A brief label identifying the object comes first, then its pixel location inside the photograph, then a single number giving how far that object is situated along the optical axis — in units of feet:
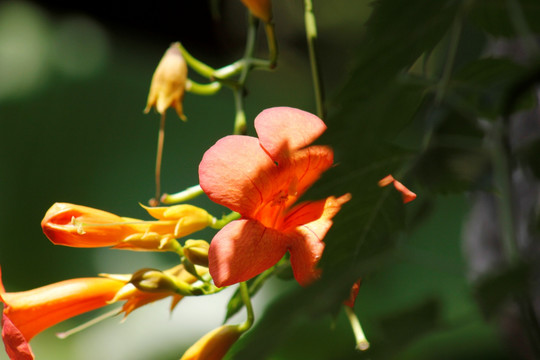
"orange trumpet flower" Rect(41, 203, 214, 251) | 4.31
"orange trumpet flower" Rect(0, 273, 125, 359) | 4.40
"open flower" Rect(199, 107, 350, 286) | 4.22
